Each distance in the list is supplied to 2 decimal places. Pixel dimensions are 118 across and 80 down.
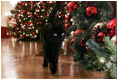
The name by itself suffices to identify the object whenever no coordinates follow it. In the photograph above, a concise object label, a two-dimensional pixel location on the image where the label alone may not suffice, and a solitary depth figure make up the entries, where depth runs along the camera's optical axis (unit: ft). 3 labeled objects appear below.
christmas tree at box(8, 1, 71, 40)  12.44
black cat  3.20
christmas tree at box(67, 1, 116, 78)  3.25
